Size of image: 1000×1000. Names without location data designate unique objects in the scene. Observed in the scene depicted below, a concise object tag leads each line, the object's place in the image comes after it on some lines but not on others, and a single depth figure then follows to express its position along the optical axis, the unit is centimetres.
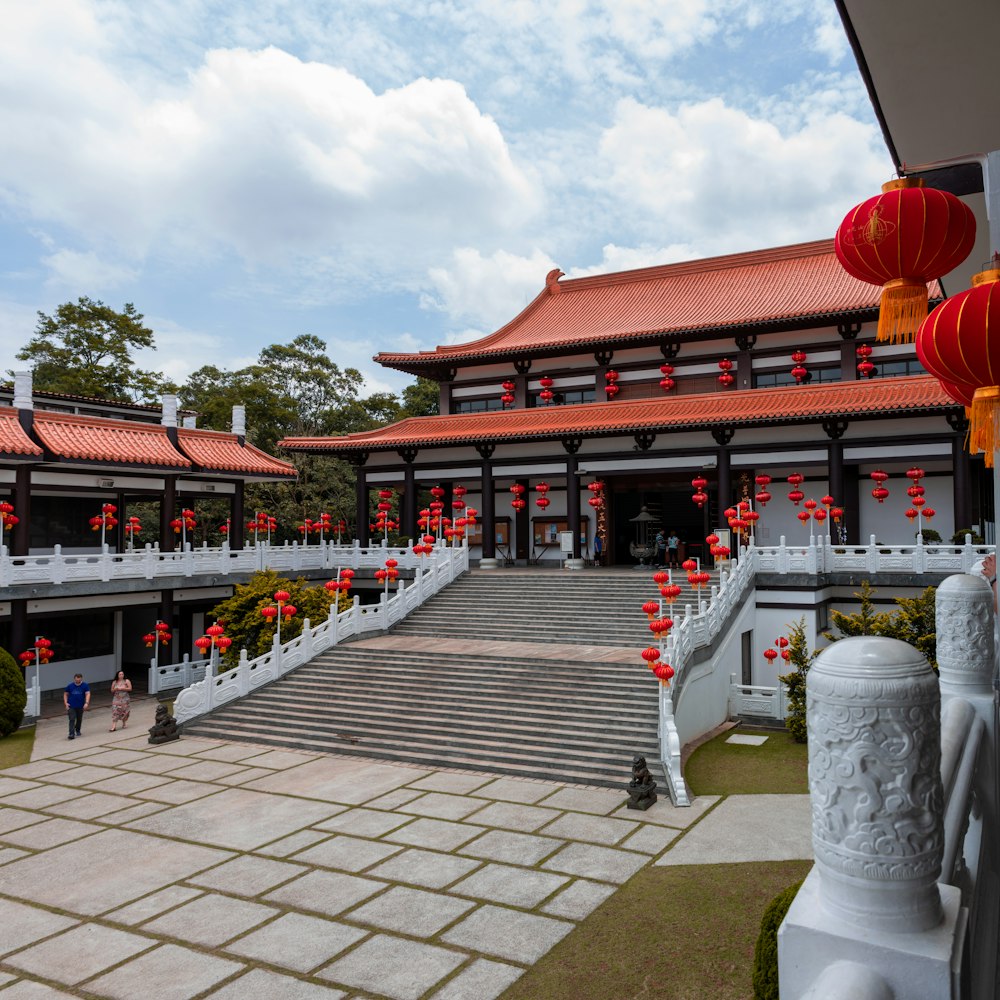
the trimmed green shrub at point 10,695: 1510
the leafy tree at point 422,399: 4897
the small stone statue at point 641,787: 1076
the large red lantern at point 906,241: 485
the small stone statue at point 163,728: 1480
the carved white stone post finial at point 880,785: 168
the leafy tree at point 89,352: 3678
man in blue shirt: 1504
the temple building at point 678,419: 2061
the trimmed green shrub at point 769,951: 476
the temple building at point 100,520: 1781
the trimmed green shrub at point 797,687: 1385
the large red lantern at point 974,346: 425
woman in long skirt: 1584
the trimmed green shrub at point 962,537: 1826
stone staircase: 1301
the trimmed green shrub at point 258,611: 1817
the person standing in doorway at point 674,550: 2420
